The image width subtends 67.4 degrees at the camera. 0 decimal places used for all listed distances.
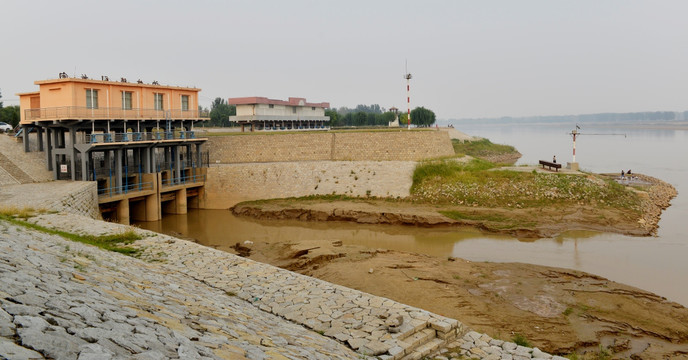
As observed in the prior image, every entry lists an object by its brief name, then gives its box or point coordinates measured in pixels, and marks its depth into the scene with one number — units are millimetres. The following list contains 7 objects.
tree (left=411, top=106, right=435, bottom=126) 83188
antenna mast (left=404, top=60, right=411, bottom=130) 43844
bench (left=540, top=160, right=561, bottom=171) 36700
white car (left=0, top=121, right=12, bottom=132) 41141
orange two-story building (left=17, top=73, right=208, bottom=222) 27828
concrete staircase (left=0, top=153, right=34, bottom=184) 26998
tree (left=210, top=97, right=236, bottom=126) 81838
